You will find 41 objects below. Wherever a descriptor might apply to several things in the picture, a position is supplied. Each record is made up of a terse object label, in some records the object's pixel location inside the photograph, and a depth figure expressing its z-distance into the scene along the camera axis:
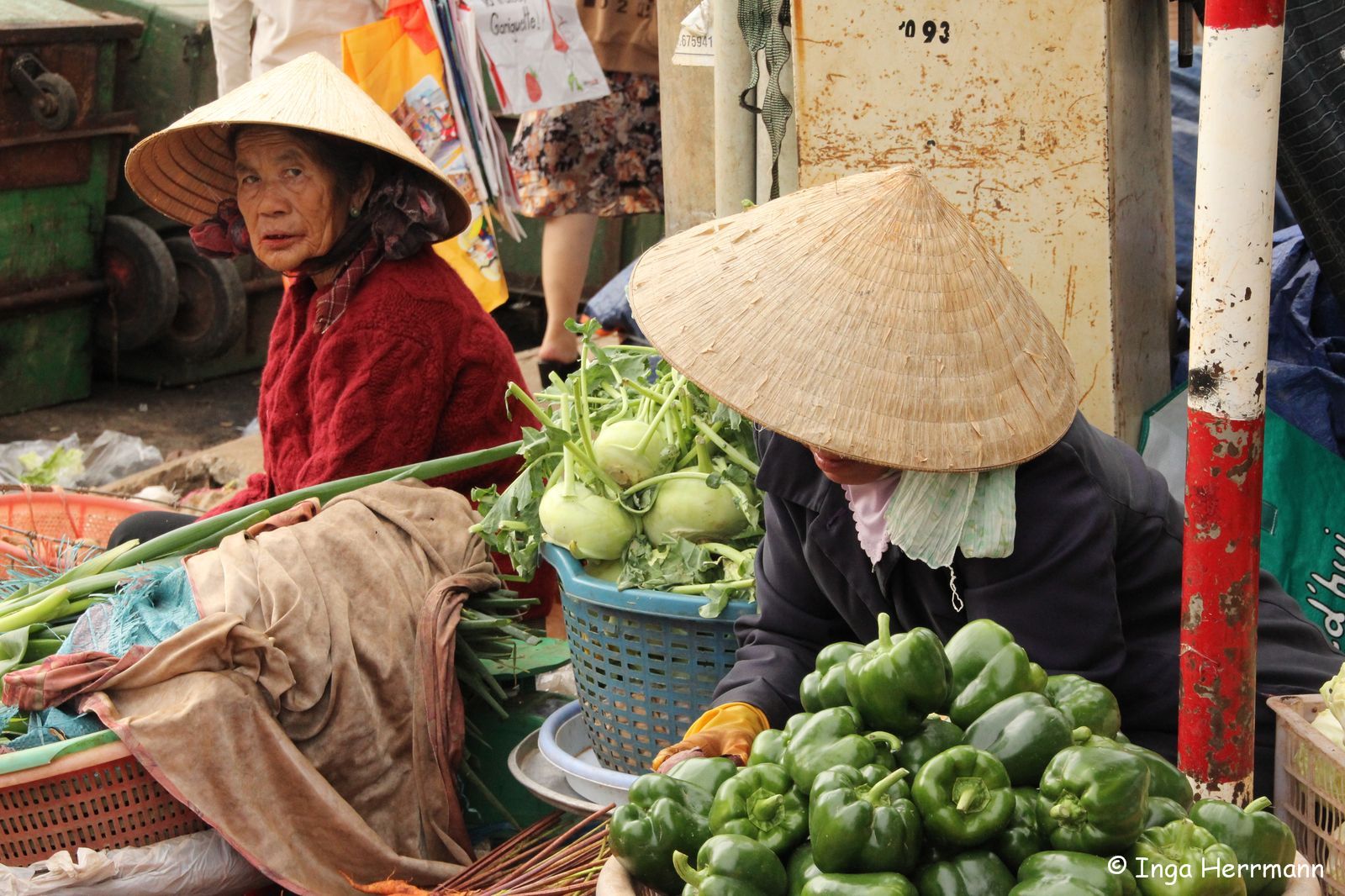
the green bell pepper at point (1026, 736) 2.55
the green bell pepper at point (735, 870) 2.51
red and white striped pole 2.59
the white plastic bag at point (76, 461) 5.56
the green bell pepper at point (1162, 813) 2.54
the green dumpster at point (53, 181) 5.88
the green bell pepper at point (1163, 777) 2.56
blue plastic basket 3.12
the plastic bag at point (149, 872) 3.16
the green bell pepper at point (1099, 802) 2.48
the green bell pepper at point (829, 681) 2.65
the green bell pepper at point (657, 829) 2.60
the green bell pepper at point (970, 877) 2.49
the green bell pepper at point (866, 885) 2.47
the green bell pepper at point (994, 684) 2.59
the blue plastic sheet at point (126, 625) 3.20
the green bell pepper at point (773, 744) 2.63
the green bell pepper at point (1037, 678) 2.61
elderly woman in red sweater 3.54
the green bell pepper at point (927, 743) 2.57
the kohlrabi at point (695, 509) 3.21
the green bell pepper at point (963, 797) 2.49
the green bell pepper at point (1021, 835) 2.51
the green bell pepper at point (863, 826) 2.49
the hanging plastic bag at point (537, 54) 4.56
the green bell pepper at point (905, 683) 2.57
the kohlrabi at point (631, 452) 3.24
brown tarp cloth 3.19
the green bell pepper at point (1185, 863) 2.46
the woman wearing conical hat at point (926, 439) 2.77
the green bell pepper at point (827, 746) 2.55
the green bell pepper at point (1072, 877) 2.45
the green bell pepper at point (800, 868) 2.53
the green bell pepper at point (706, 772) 2.66
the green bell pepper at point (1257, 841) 2.52
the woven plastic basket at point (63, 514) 3.99
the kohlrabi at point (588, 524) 3.18
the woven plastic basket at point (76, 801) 3.15
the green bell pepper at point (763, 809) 2.56
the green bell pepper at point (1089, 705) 2.62
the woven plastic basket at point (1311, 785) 2.66
